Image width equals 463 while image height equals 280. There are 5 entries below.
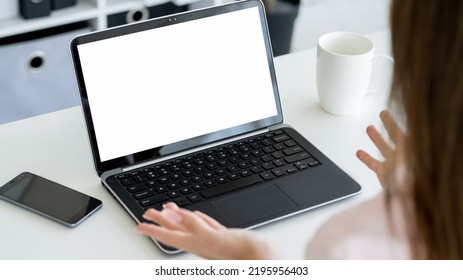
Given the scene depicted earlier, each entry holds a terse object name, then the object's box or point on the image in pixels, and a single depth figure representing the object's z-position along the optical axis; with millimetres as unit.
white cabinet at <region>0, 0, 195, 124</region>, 2580
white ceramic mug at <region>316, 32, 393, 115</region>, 1873
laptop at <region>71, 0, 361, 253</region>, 1708
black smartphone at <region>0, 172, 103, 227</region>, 1678
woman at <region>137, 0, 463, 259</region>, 1305
